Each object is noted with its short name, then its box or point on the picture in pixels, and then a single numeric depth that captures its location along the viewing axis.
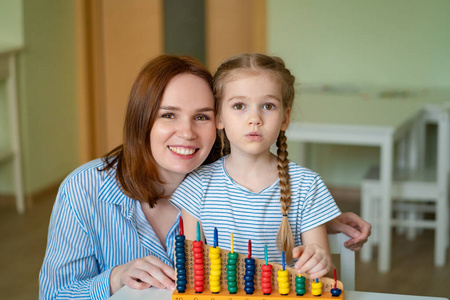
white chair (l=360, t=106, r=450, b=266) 3.37
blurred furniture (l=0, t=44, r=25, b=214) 4.03
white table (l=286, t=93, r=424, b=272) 3.21
